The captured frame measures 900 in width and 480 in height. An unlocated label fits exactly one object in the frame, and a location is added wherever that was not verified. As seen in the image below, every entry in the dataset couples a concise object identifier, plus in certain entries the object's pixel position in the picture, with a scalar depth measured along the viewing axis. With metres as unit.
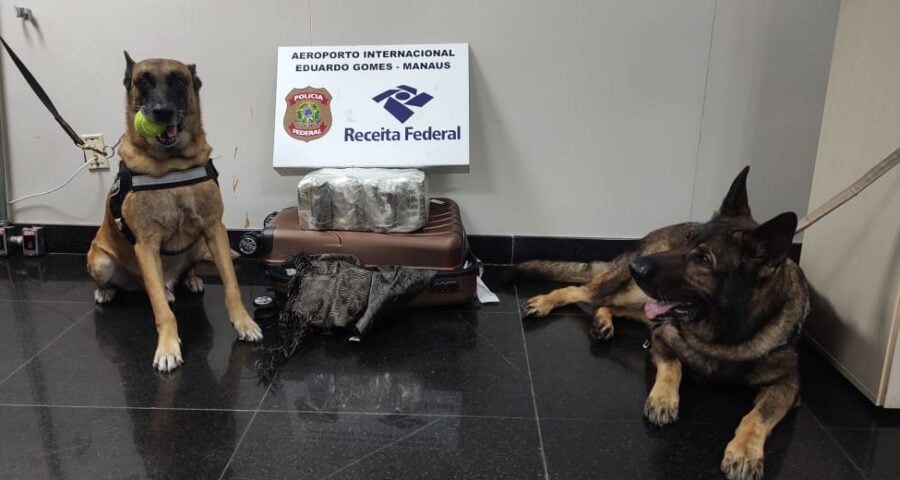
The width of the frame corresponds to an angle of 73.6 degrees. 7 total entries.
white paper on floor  2.97
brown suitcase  2.82
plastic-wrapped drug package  2.86
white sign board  3.09
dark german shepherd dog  1.81
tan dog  2.32
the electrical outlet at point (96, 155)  3.37
